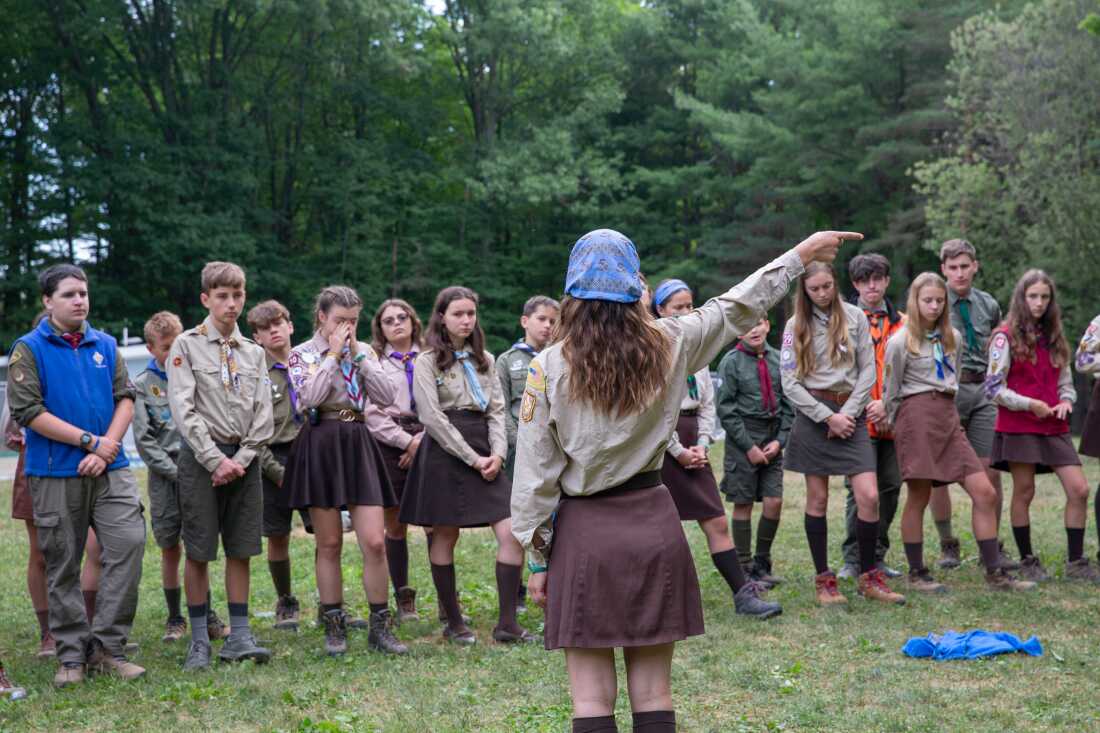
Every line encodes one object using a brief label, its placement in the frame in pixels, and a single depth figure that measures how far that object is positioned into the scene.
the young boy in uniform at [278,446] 7.20
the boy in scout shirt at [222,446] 6.08
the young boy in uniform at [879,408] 7.61
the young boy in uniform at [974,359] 8.14
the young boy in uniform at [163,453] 6.72
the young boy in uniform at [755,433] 7.98
